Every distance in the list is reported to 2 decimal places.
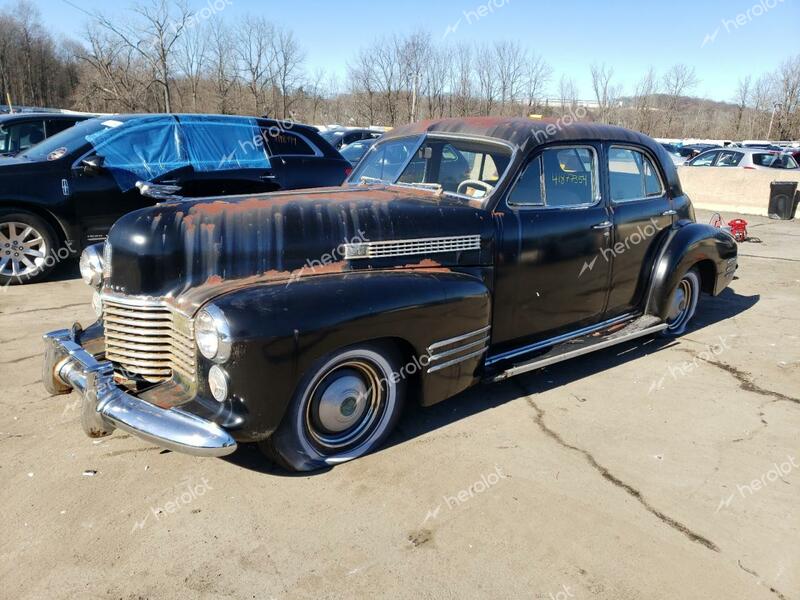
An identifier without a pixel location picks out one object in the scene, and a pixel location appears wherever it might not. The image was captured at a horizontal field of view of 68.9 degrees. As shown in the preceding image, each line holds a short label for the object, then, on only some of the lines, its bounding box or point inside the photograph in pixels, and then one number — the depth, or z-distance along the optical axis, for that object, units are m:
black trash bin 13.43
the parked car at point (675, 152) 23.98
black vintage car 2.71
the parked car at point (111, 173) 6.34
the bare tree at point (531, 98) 35.91
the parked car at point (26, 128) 9.50
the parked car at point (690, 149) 25.96
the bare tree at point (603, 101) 37.03
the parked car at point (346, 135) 19.38
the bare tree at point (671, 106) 42.94
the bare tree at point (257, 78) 36.06
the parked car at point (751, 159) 15.38
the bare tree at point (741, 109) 47.00
